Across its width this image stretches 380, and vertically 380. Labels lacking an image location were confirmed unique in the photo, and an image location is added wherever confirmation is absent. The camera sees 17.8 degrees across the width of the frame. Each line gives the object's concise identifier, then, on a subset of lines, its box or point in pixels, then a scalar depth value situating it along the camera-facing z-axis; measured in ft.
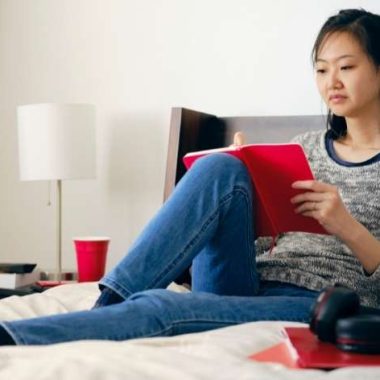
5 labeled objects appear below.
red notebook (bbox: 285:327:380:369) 6.02
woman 7.54
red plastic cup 10.89
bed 5.62
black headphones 6.26
